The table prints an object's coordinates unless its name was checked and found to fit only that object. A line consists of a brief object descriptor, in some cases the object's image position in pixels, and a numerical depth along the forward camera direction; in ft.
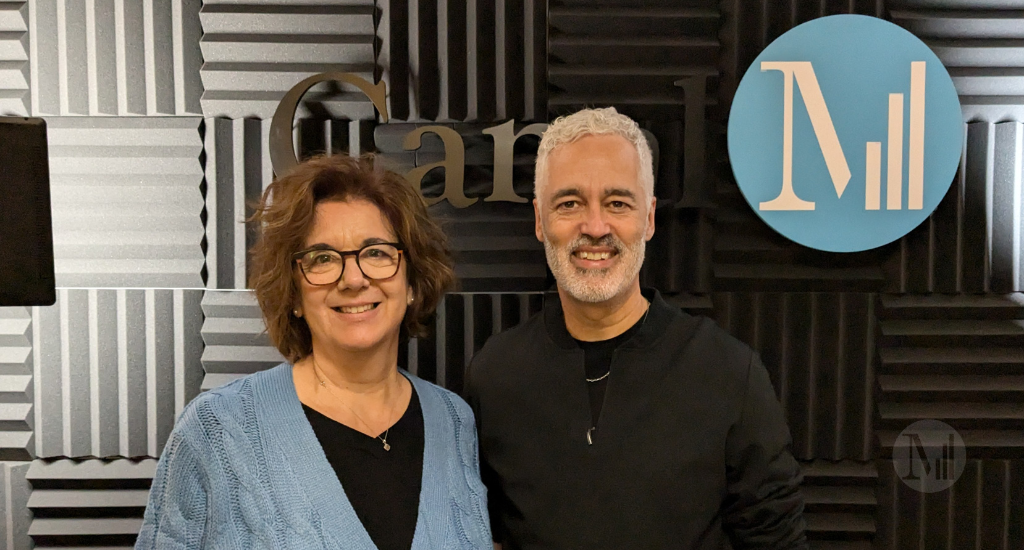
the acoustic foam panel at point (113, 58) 7.65
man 5.22
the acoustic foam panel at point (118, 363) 7.73
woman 4.17
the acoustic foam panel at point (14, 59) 7.66
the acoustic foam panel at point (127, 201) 7.66
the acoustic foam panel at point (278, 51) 7.53
